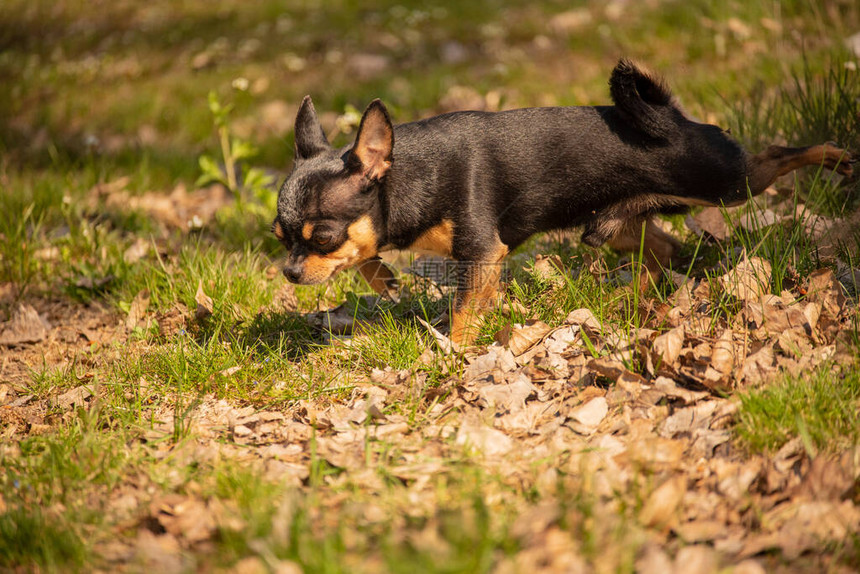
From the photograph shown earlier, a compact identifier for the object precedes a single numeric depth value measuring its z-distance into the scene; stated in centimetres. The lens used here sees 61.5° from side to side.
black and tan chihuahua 345
